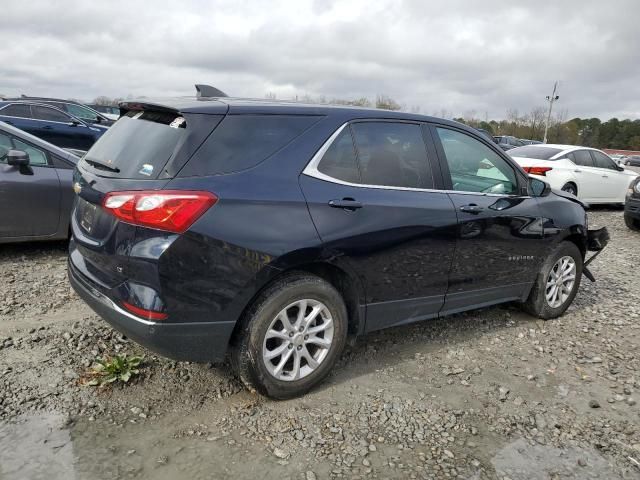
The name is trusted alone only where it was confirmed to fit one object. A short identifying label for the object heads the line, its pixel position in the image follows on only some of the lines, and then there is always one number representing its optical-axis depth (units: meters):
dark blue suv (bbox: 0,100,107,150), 11.43
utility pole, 62.32
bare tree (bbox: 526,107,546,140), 69.62
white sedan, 11.13
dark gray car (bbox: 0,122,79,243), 5.17
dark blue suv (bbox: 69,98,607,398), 2.65
